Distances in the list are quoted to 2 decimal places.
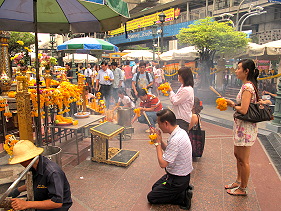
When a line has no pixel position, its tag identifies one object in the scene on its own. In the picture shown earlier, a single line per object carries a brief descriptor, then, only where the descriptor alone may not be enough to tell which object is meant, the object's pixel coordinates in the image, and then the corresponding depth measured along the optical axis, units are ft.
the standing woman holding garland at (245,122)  10.07
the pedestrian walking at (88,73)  44.02
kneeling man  9.75
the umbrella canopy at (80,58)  59.50
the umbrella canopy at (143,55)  55.55
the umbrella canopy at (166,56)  49.76
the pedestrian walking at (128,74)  43.16
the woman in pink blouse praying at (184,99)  13.00
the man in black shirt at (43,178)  6.80
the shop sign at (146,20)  92.86
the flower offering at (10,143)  11.17
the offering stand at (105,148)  14.74
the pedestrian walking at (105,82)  29.23
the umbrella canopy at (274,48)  28.09
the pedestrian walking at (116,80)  30.86
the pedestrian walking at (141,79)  24.15
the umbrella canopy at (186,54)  41.19
